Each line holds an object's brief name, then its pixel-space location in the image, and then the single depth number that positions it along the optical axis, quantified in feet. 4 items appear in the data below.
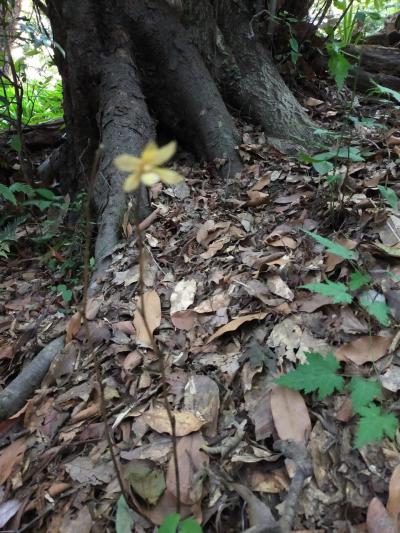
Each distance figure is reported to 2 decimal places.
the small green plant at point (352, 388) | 1.26
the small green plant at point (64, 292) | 2.79
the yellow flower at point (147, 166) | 0.80
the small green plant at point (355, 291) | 1.63
